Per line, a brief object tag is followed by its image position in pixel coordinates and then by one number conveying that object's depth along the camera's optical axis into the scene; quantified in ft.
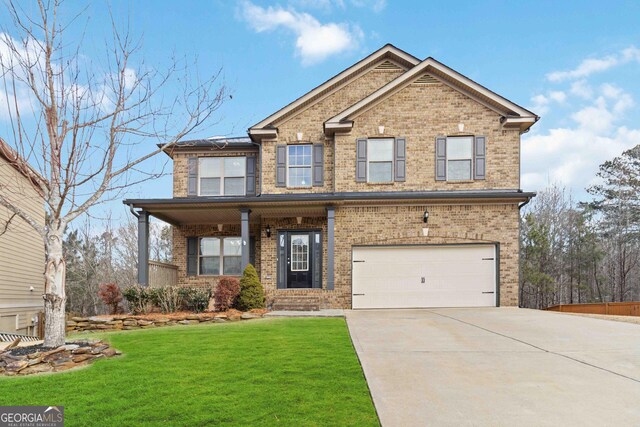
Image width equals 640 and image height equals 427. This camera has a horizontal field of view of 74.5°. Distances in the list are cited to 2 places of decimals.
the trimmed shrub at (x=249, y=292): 40.65
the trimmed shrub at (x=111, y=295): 39.47
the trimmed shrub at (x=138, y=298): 39.47
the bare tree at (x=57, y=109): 21.42
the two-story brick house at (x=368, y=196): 45.29
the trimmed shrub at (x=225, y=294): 40.24
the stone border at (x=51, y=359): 19.12
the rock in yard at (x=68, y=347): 21.08
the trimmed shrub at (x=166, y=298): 39.91
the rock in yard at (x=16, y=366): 18.95
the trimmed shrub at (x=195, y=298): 40.29
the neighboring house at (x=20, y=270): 46.88
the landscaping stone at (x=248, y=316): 37.37
